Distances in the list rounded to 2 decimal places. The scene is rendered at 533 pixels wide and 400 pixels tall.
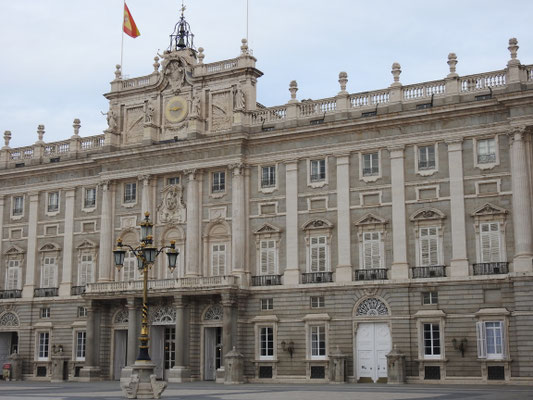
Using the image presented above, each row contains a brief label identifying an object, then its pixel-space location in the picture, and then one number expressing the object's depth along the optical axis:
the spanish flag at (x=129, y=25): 51.17
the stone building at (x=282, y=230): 40.44
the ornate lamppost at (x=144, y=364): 28.80
